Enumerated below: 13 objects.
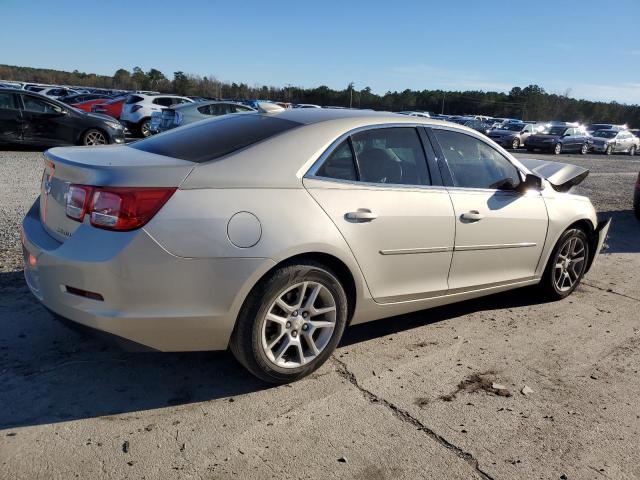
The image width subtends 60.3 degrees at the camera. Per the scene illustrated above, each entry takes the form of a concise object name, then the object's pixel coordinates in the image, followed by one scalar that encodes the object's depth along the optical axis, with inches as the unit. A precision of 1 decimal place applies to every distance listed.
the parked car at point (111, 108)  817.5
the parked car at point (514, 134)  1155.9
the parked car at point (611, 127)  1288.3
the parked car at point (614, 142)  1205.7
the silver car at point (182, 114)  628.7
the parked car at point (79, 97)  1115.5
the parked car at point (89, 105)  865.2
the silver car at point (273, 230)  108.3
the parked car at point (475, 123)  1309.1
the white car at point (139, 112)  752.3
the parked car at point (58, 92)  1308.3
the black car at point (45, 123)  490.3
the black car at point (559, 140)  1076.5
